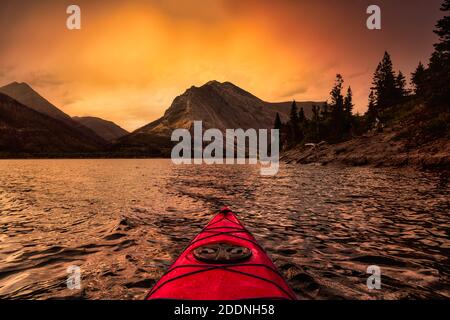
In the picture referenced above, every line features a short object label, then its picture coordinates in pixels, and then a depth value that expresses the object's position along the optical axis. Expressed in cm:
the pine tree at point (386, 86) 8019
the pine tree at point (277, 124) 12849
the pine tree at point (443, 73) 4159
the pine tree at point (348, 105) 8838
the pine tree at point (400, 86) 8262
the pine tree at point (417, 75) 8434
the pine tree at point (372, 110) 7362
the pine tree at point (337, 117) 8169
